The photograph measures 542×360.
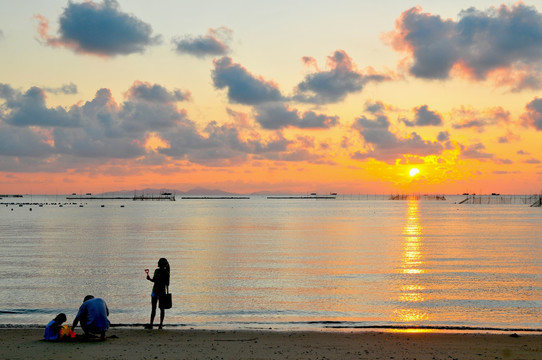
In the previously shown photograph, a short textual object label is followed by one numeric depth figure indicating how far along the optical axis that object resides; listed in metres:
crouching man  19.19
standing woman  21.27
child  19.22
